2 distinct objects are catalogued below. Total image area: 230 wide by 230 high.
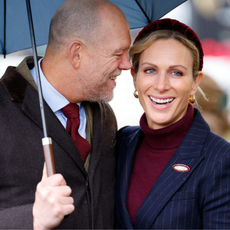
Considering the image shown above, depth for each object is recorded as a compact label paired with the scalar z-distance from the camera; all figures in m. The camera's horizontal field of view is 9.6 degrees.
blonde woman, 2.99
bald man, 2.97
